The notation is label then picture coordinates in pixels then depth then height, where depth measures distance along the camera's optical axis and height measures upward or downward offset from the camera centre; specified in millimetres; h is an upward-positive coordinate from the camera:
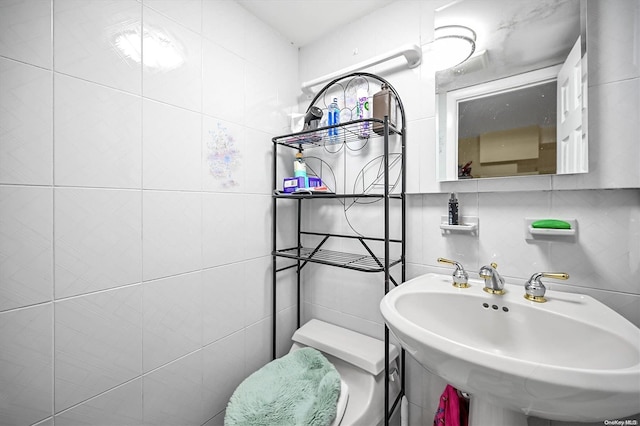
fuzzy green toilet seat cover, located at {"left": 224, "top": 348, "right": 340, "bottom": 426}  870 -680
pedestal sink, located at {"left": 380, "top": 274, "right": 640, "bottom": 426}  482 -339
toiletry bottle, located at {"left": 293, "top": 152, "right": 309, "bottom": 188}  1317 +237
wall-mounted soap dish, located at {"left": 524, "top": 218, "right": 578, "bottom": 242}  825 -65
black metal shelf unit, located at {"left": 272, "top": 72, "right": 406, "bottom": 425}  1070 +104
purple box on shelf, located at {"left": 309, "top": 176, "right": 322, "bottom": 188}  1268 +154
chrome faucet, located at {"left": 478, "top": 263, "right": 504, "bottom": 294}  872 -230
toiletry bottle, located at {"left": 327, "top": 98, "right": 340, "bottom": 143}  1238 +470
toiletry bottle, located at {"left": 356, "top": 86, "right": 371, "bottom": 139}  1189 +488
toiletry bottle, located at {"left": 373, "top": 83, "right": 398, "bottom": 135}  1105 +468
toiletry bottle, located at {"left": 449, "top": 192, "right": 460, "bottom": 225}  1022 +11
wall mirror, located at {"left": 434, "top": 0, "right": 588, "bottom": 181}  839 +439
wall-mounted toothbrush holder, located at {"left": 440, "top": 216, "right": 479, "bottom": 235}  996 -51
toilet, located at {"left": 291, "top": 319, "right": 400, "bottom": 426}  1013 -658
